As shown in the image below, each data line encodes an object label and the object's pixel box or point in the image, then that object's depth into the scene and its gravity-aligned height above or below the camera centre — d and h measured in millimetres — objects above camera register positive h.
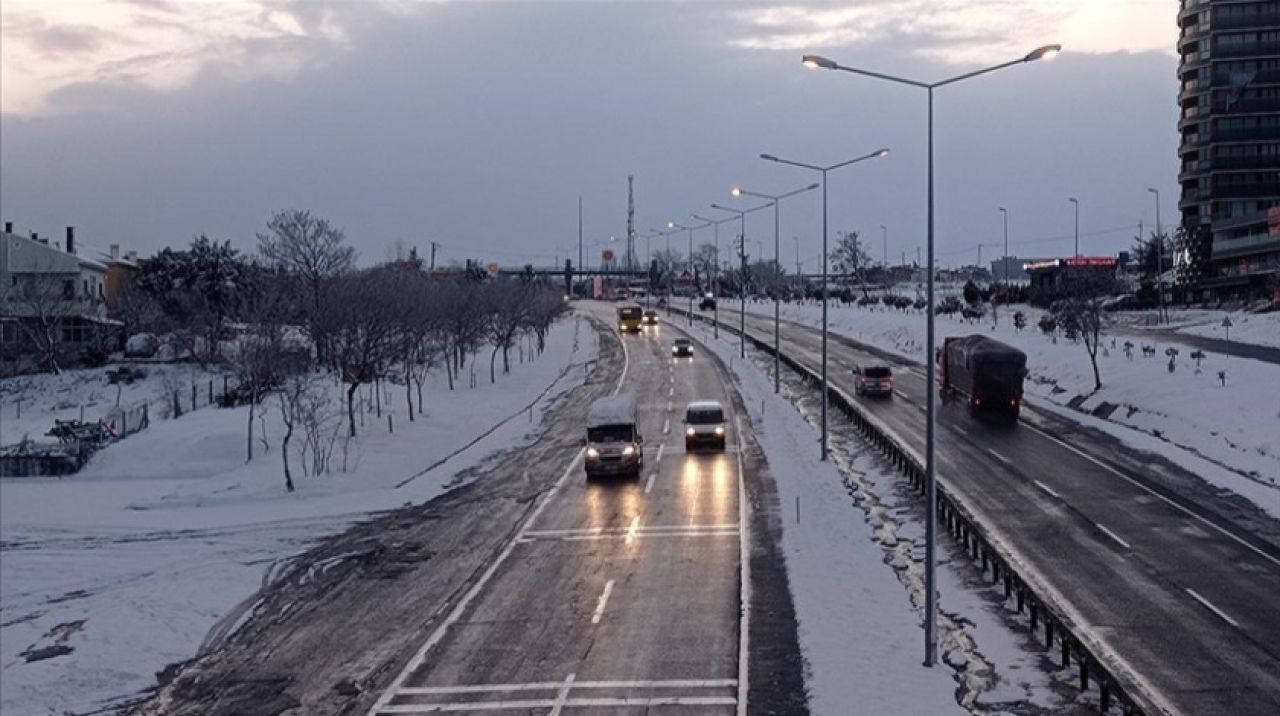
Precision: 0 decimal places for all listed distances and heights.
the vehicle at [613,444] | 42906 -5084
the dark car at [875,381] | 64562 -4507
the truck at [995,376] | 54688 -3674
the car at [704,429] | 48656 -5178
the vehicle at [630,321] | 117000 -2243
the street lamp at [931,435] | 21297 -2545
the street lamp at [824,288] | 42781 +245
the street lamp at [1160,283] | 90750 +612
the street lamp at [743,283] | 83969 +970
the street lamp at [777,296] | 59469 -66
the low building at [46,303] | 89062 +105
